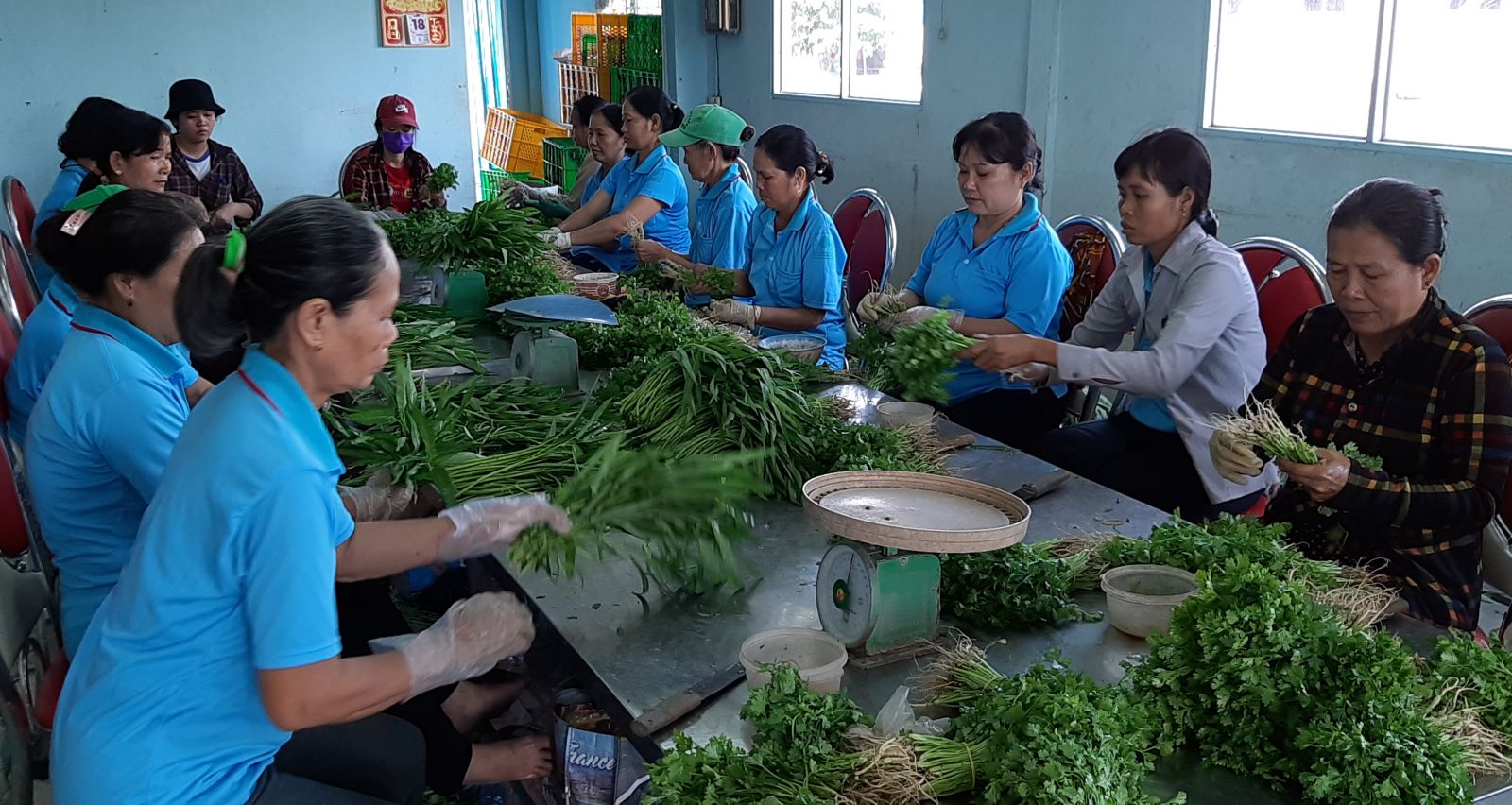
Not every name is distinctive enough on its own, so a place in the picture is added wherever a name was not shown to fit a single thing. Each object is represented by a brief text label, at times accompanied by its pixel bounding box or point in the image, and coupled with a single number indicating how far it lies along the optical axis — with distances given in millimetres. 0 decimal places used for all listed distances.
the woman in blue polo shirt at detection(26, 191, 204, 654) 2207
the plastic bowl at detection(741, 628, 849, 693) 1711
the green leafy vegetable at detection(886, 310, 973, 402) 2770
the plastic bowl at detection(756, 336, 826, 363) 3338
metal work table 1671
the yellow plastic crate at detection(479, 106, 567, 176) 12945
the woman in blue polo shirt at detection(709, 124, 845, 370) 4246
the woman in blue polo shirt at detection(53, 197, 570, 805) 1519
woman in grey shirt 2975
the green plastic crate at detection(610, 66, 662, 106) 10219
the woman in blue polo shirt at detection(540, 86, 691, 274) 5660
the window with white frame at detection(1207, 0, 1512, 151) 4344
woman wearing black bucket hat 6074
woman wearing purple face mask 6863
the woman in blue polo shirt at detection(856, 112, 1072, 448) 3607
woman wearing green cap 4980
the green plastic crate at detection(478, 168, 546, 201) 8336
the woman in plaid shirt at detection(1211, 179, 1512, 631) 2236
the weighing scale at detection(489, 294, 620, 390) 3250
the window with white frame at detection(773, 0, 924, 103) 7734
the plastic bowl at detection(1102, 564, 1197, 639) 1828
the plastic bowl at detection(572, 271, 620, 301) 4402
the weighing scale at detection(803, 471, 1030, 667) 1706
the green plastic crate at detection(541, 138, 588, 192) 9609
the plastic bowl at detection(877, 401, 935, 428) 2834
